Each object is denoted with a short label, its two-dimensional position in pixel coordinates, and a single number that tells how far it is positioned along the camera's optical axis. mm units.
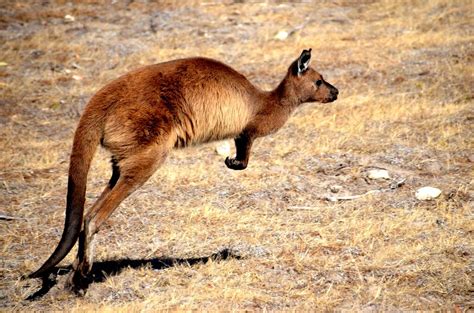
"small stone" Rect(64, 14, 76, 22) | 39031
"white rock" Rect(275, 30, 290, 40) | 34991
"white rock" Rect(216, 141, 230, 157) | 21400
